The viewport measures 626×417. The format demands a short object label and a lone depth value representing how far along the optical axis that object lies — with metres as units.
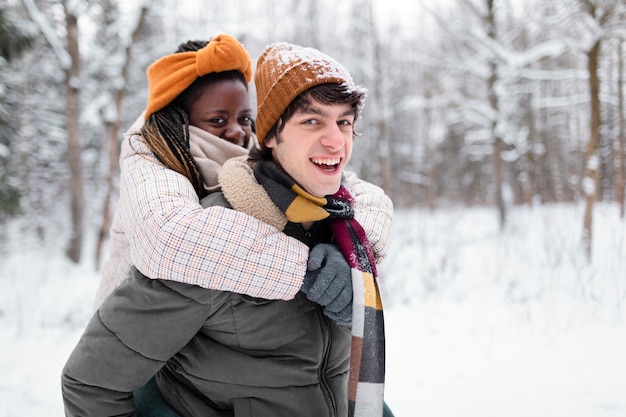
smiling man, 1.17
